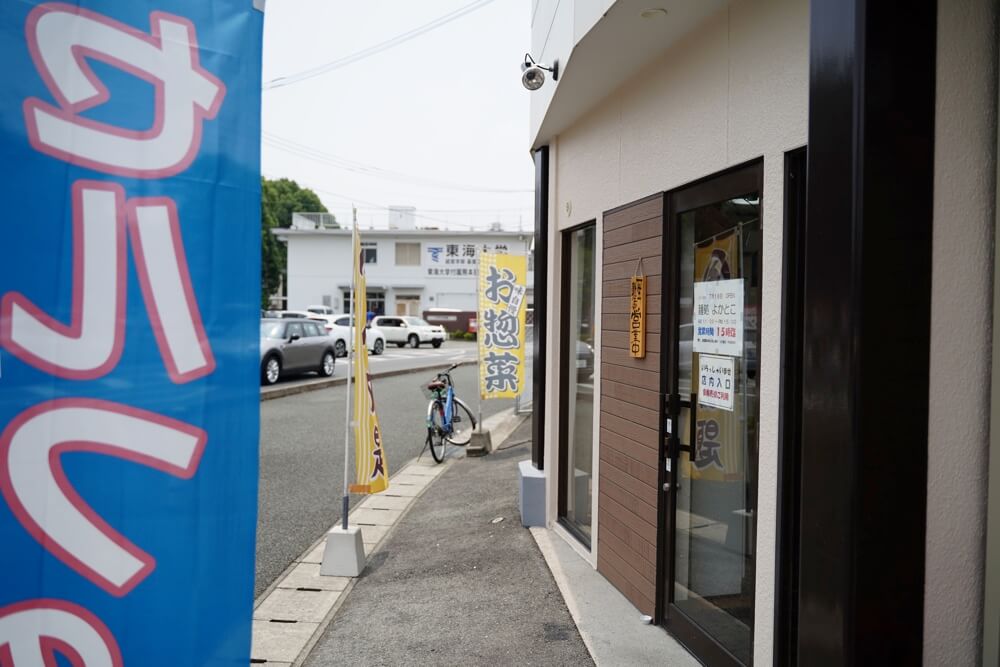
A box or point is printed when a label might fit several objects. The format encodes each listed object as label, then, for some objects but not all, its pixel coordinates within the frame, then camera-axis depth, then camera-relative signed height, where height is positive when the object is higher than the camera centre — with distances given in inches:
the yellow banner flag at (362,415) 217.5 -31.8
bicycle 362.9 -53.5
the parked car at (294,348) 668.7 -38.1
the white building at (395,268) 1565.0 +87.4
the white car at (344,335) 1029.2 -39.3
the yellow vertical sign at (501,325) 401.7 -8.2
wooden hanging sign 172.4 -1.7
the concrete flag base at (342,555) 205.8 -68.6
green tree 1913.1 +282.3
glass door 136.4 -20.0
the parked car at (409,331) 1288.1 -38.1
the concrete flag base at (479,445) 382.3 -70.3
